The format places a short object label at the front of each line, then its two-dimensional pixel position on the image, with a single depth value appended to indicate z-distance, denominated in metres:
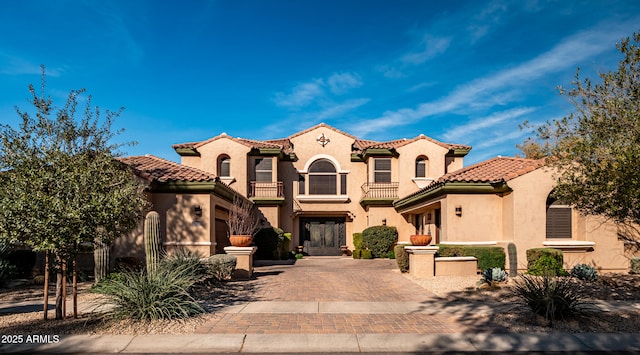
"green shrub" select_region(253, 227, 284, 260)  24.89
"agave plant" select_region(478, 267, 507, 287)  13.18
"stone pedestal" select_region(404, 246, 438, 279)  15.20
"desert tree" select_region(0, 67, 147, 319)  7.99
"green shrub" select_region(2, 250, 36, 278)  15.84
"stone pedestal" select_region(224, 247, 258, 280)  15.29
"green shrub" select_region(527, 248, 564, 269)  15.82
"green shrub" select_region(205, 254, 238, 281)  13.74
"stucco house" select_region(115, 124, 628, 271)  16.69
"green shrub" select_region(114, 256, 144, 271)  14.75
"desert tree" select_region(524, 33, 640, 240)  9.58
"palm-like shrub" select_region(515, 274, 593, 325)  8.50
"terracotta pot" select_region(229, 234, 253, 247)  15.70
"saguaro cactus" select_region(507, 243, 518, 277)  14.75
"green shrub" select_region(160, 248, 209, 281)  12.43
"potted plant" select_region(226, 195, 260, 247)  15.79
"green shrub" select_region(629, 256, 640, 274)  16.12
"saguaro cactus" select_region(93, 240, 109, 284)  13.52
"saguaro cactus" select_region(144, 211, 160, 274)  12.82
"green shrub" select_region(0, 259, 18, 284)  13.62
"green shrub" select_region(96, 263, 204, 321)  8.34
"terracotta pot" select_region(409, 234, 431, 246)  15.77
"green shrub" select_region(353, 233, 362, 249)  26.32
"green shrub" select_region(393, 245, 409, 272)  16.78
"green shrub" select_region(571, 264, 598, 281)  14.32
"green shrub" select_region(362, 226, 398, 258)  25.34
